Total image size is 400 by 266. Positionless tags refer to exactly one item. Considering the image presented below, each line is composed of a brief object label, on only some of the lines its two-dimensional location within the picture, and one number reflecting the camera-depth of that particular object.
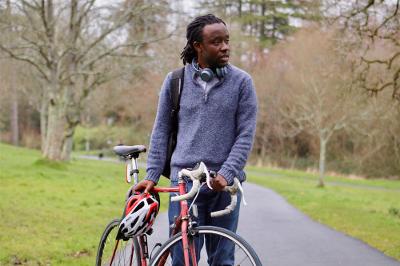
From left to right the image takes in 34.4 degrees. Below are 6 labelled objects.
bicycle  3.44
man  3.81
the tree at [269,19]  44.25
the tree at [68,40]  23.05
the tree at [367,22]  13.35
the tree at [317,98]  29.02
